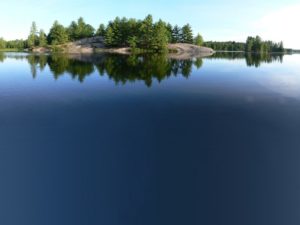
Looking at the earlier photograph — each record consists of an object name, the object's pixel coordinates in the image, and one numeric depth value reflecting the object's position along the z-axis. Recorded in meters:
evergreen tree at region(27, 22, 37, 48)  161.88
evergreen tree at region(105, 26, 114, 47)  132.00
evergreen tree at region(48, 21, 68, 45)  141.12
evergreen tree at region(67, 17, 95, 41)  152.06
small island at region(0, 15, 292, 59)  128.62
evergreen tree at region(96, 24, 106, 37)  152.62
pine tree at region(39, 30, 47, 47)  150.00
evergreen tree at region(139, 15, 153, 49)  129.26
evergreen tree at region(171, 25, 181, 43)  154.59
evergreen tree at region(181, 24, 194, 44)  153.62
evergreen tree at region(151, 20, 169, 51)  126.25
